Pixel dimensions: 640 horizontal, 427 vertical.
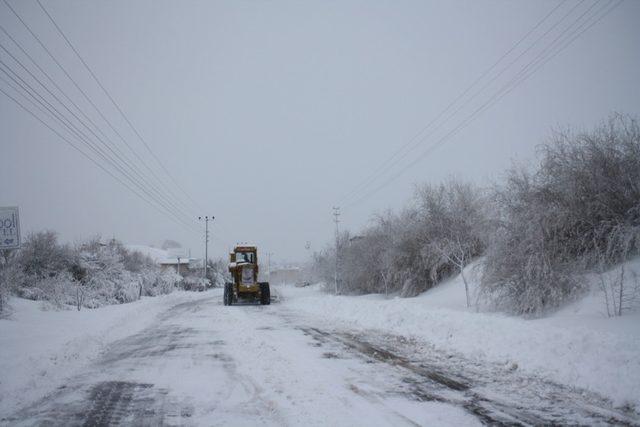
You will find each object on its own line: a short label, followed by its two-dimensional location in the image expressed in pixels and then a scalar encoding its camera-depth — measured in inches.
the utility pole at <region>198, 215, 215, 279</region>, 2550.0
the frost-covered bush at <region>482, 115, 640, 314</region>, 498.9
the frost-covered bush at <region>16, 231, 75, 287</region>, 1130.0
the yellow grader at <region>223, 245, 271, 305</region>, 1115.9
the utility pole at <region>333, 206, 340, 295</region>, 1491.0
